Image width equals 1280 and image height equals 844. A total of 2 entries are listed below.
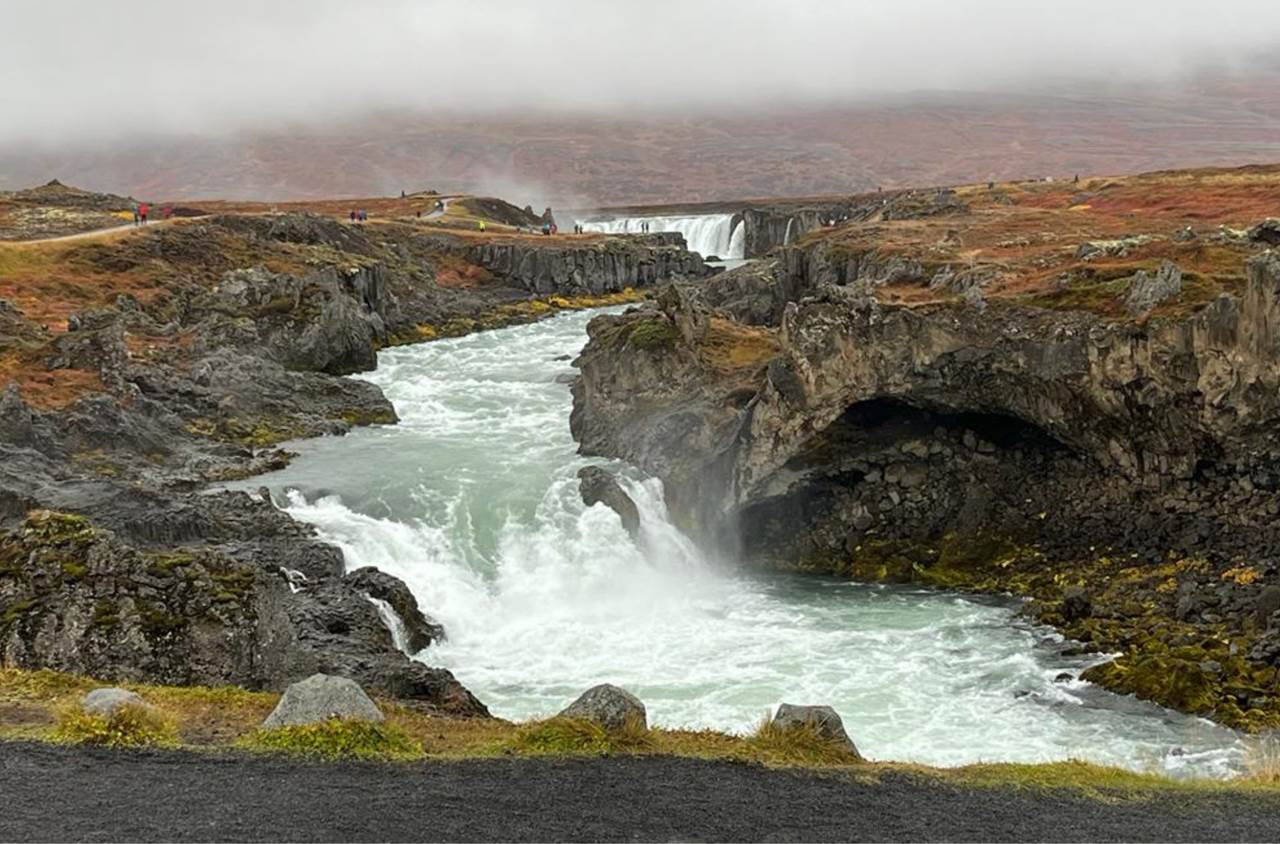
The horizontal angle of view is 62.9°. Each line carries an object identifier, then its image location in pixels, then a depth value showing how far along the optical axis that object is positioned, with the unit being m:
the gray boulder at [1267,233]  44.72
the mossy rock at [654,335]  49.41
